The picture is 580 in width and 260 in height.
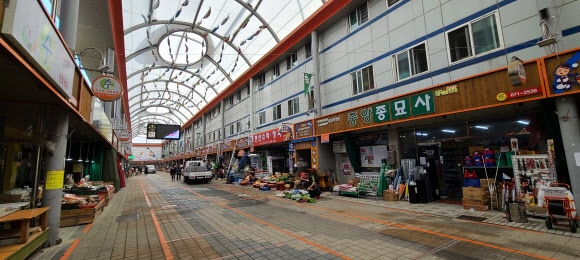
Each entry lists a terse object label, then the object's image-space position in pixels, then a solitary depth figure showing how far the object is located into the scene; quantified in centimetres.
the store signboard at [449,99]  759
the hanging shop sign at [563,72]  673
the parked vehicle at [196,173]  2401
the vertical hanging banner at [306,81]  1734
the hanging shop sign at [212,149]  3535
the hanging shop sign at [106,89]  1045
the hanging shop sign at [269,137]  1924
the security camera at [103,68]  964
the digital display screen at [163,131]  4041
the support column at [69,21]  687
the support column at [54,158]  635
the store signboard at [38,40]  301
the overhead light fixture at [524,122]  898
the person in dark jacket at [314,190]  1291
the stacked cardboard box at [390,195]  1141
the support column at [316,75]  1709
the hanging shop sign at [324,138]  1511
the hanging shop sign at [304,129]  1670
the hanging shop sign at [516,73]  708
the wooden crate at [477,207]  872
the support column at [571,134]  691
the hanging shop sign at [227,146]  2929
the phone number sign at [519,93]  735
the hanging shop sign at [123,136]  2607
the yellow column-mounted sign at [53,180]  639
